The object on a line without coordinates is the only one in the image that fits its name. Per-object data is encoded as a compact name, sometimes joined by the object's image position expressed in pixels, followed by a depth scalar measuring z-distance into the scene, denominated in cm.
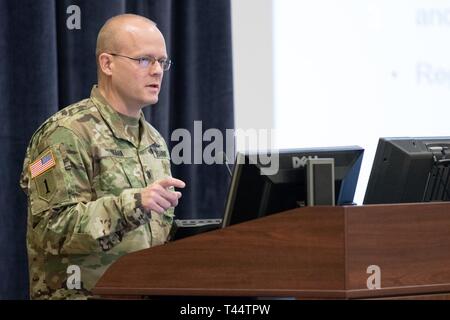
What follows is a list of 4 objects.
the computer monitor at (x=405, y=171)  470
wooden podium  385
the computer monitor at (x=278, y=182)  435
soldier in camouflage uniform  482
